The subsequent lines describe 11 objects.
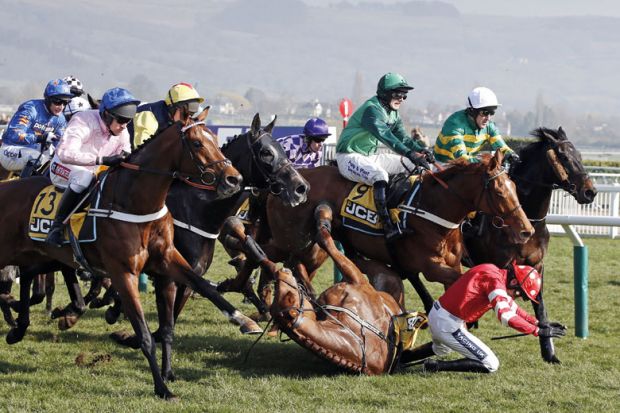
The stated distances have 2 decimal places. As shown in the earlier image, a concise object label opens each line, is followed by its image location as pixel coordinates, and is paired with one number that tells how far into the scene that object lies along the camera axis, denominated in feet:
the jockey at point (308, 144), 64.59
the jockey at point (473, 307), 41.37
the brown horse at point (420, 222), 47.24
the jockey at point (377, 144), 52.60
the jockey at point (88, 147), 43.39
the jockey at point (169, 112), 51.03
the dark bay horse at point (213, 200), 46.78
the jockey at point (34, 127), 56.44
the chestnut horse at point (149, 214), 40.32
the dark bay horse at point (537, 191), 52.08
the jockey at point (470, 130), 54.44
